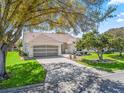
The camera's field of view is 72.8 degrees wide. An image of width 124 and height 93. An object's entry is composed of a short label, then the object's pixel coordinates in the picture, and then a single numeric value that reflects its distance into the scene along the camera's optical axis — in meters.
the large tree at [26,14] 7.38
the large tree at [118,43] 14.84
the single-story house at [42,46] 16.45
